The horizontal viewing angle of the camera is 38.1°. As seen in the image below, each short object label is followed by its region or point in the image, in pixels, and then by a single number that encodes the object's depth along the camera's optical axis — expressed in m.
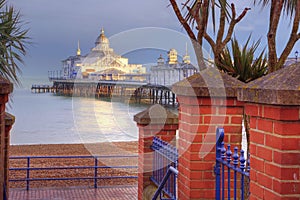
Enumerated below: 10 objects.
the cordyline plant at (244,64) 5.27
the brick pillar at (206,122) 3.97
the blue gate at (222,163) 3.06
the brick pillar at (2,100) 3.56
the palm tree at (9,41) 8.80
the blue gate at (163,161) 4.80
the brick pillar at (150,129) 6.00
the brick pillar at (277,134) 2.26
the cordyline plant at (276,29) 4.95
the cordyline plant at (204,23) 5.79
